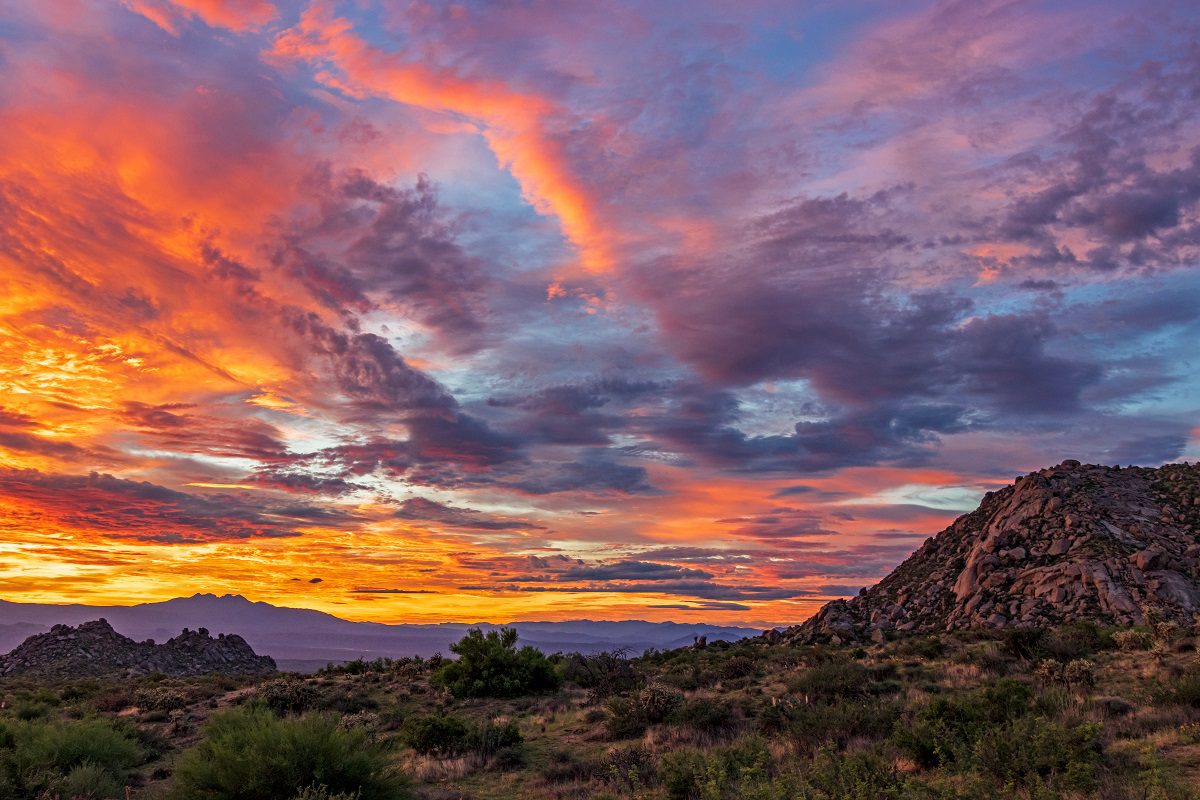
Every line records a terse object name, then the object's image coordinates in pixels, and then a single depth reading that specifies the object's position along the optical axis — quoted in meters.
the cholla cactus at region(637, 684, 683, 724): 20.38
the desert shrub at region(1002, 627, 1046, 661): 26.78
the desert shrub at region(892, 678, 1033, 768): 13.69
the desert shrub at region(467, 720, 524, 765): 18.38
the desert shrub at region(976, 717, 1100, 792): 11.20
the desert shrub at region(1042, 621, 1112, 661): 26.02
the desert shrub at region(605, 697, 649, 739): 19.55
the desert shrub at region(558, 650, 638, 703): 27.33
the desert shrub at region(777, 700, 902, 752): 15.66
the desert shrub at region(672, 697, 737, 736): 18.70
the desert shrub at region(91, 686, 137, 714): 30.05
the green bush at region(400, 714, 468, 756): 18.84
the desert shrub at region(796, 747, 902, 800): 10.42
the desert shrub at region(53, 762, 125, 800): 14.79
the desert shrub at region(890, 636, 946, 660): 32.55
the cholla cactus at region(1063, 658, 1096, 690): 20.38
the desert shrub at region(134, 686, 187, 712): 28.64
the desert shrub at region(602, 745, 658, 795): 13.56
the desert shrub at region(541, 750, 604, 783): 15.41
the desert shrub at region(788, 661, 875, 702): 21.12
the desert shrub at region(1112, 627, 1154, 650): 27.53
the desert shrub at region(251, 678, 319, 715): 25.86
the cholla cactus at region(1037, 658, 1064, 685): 21.00
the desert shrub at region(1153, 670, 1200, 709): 16.55
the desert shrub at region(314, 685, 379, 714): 25.95
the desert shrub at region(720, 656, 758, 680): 29.81
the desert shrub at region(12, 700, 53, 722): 26.93
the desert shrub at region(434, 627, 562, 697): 28.66
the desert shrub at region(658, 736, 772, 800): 11.54
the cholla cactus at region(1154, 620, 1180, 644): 27.41
